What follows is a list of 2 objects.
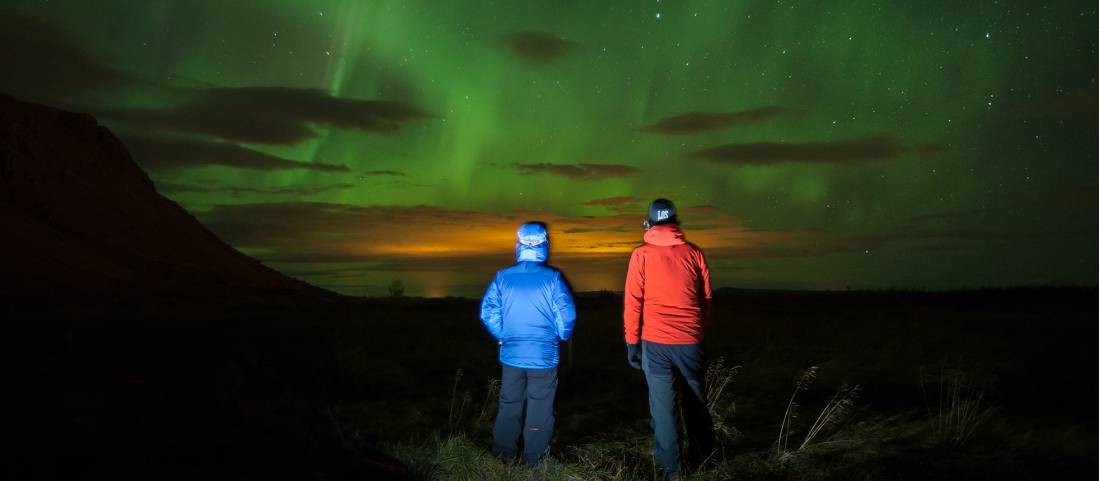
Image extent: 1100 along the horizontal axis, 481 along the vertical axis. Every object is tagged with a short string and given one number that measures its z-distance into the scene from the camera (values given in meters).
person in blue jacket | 5.48
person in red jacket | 5.44
